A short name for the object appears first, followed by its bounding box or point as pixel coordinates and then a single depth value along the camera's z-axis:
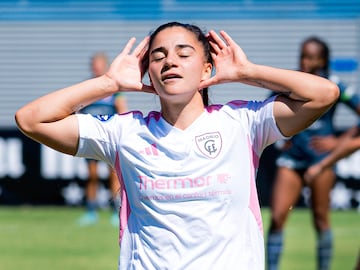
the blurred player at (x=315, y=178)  16.11
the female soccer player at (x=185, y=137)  7.73
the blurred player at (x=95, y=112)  25.81
